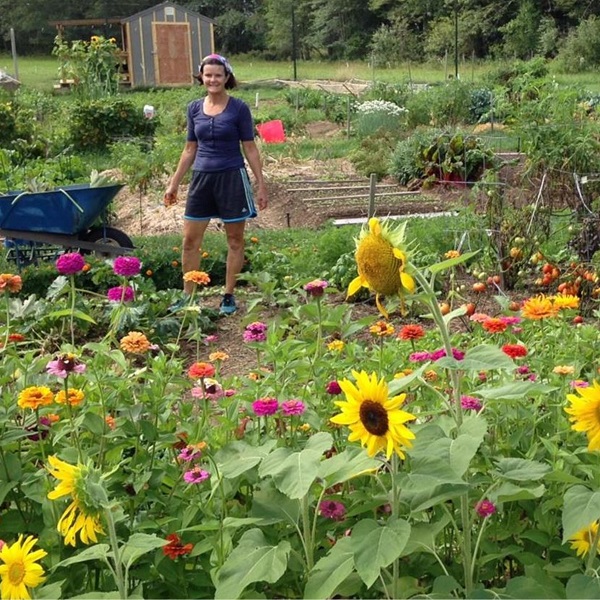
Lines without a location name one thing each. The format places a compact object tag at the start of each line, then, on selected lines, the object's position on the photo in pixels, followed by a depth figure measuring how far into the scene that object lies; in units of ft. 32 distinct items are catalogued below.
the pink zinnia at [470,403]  6.34
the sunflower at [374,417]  4.55
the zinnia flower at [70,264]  8.10
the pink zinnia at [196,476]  5.66
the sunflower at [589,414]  4.88
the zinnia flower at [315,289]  8.62
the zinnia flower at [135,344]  7.39
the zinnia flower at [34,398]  6.28
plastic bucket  44.04
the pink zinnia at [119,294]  8.93
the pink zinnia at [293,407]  6.32
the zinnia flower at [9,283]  8.23
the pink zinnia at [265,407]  6.10
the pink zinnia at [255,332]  8.17
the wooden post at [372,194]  22.24
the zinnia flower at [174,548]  5.47
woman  18.06
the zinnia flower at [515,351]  7.22
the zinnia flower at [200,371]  6.91
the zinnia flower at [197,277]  9.93
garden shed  96.27
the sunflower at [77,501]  4.81
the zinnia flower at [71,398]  6.64
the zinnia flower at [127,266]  9.09
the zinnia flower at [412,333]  7.69
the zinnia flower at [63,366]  6.64
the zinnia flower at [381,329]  8.33
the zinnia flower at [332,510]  5.70
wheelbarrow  21.79
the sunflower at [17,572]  4.59
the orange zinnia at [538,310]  7.67
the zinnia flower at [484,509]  5.40
